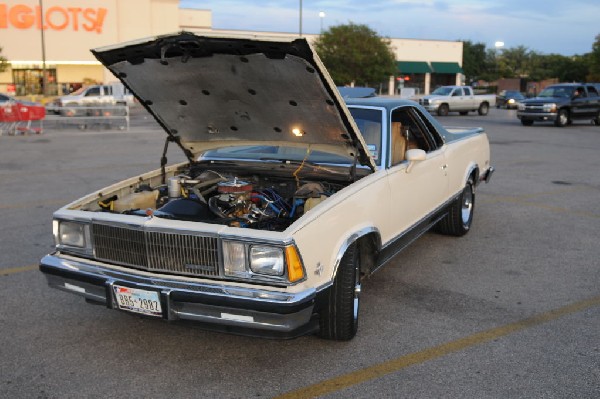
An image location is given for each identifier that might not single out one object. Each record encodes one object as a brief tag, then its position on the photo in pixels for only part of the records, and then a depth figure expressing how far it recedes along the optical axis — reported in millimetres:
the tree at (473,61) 89188
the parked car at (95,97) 29284
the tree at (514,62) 89975
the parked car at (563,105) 24000
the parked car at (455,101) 30953
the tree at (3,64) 41406
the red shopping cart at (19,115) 19625
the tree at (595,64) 51806
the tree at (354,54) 46344
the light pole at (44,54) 41175
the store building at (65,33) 44125
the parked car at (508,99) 41084
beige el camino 3562
